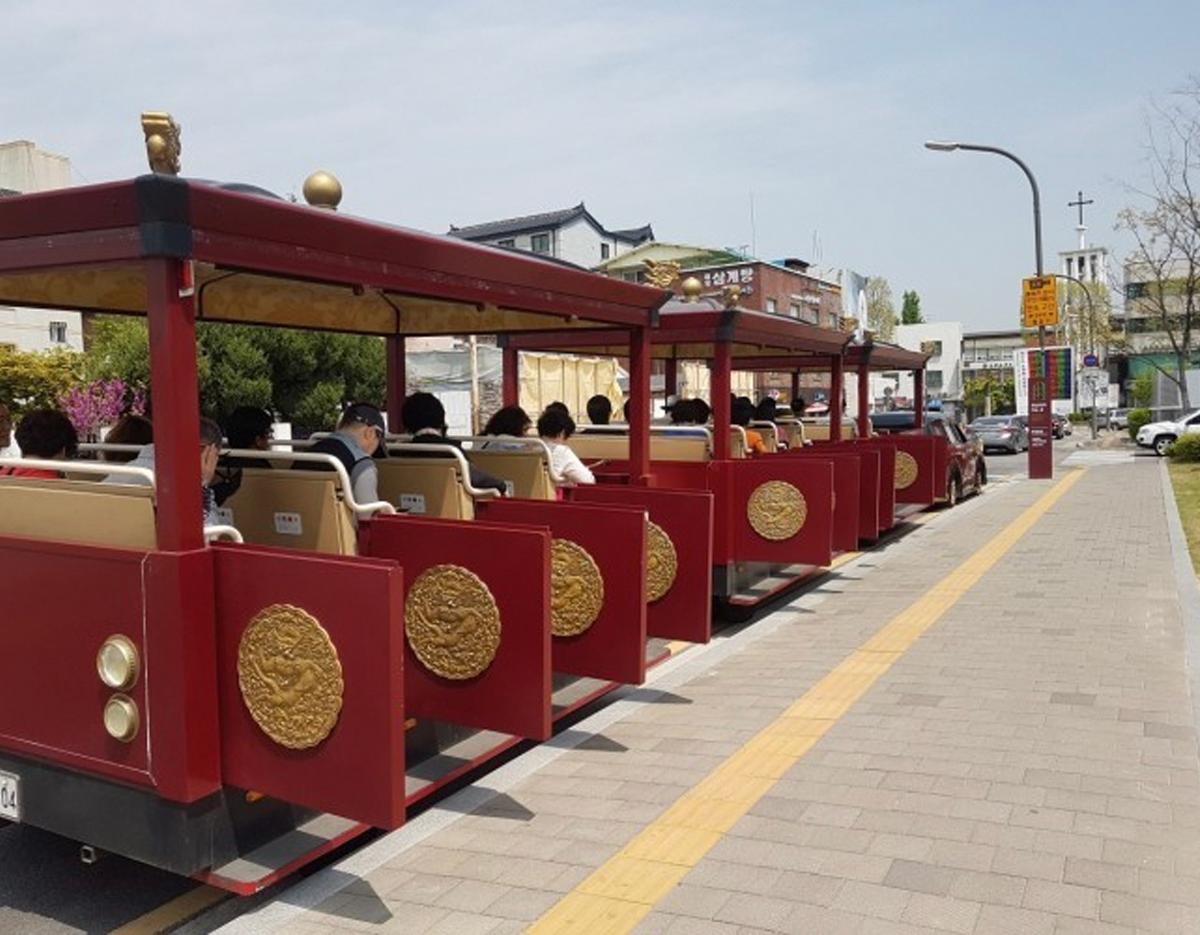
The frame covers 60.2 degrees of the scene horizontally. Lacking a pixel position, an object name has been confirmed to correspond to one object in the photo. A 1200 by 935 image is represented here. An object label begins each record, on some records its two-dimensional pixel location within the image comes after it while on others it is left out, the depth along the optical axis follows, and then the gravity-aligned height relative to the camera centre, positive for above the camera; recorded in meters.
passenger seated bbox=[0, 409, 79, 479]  4.45 -0.04
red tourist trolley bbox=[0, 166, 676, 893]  3.16 -0.65
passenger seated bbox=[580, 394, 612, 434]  9.31 +0.07
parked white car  27.06 -0.71
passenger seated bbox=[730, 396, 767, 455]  8.98 -0.04
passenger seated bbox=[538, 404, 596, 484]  6.42 -0.17
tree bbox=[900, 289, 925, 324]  82.12 +8.11
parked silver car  32.06 -0.76
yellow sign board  19.22 +2.01
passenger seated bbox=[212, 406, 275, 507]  4.74 -0.03
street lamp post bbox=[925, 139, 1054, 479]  19.64 -0.36
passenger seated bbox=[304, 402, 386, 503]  4.52 -0.11
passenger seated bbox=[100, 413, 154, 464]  5.46 -0.03
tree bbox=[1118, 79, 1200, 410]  22.50 +3.05
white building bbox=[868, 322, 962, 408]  68.19 +4.53
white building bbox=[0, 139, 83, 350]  32.38 +7.68
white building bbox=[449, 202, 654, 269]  48.78 +8.94
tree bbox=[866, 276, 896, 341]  61.12 +6.23
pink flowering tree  19.77 +0.44
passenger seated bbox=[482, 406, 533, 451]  6.58 -0.02
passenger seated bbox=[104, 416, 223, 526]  3.66 -0.14
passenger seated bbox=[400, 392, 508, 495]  5.98 +0.02
